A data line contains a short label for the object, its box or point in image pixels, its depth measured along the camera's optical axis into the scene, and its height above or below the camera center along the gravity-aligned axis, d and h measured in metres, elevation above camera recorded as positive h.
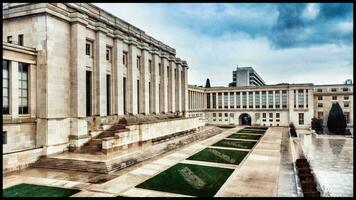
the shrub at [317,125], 59.55 -4.92
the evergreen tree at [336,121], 54.66 -3.78
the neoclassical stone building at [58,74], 22.52 +2.88
